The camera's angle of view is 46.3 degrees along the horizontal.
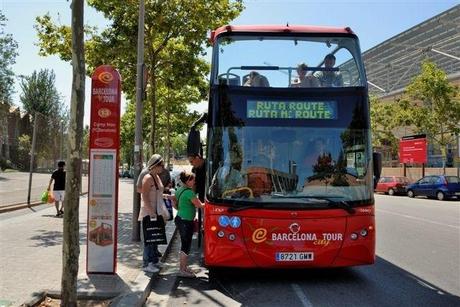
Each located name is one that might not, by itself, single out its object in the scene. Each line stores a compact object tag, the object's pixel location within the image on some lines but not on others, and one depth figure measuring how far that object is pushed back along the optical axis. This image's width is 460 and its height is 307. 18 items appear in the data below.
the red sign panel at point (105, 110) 7.86
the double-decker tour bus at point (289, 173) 7.57
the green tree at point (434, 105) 36.16
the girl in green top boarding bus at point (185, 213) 8.18
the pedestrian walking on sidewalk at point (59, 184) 15.00
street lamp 10.70
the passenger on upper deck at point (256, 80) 8.05
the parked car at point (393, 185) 36.03
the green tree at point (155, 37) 14.89
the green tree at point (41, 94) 62.81
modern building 48.50
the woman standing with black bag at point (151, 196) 8.03
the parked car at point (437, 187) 29.52
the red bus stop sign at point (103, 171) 7.64
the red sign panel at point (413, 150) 38.03
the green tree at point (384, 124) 46.19
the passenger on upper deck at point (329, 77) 8.09
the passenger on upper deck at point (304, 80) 8.08
